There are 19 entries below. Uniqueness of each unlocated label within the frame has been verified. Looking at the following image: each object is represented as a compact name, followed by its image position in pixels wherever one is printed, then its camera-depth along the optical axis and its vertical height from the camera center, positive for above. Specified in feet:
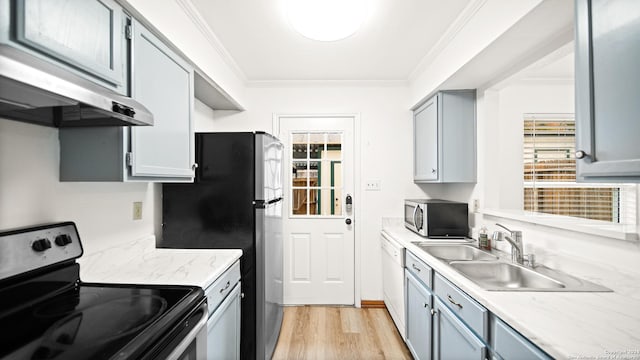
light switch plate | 10.02 +0.06
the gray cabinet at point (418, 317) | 5.83 -2.94
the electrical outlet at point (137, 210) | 5.79 -0.50
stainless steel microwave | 7.75 -0.95
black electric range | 2.61 -1.44
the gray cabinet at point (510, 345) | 2.99 -1.81
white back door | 10.04 -0.85
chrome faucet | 5.61 -1.18
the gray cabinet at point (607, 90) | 2.79 +0.99
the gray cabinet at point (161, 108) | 4.21 +1.31
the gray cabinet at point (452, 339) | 4.09 -2.48
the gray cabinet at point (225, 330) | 4.56 -2.53
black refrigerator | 6.28 -0.55
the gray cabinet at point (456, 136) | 7.94 +1.34
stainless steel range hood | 2.20 +0.86
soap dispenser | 6.79 -1.32
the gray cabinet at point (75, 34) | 2.58 +1.59
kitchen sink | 4.22 -1.59
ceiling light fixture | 5.41 +3.30
